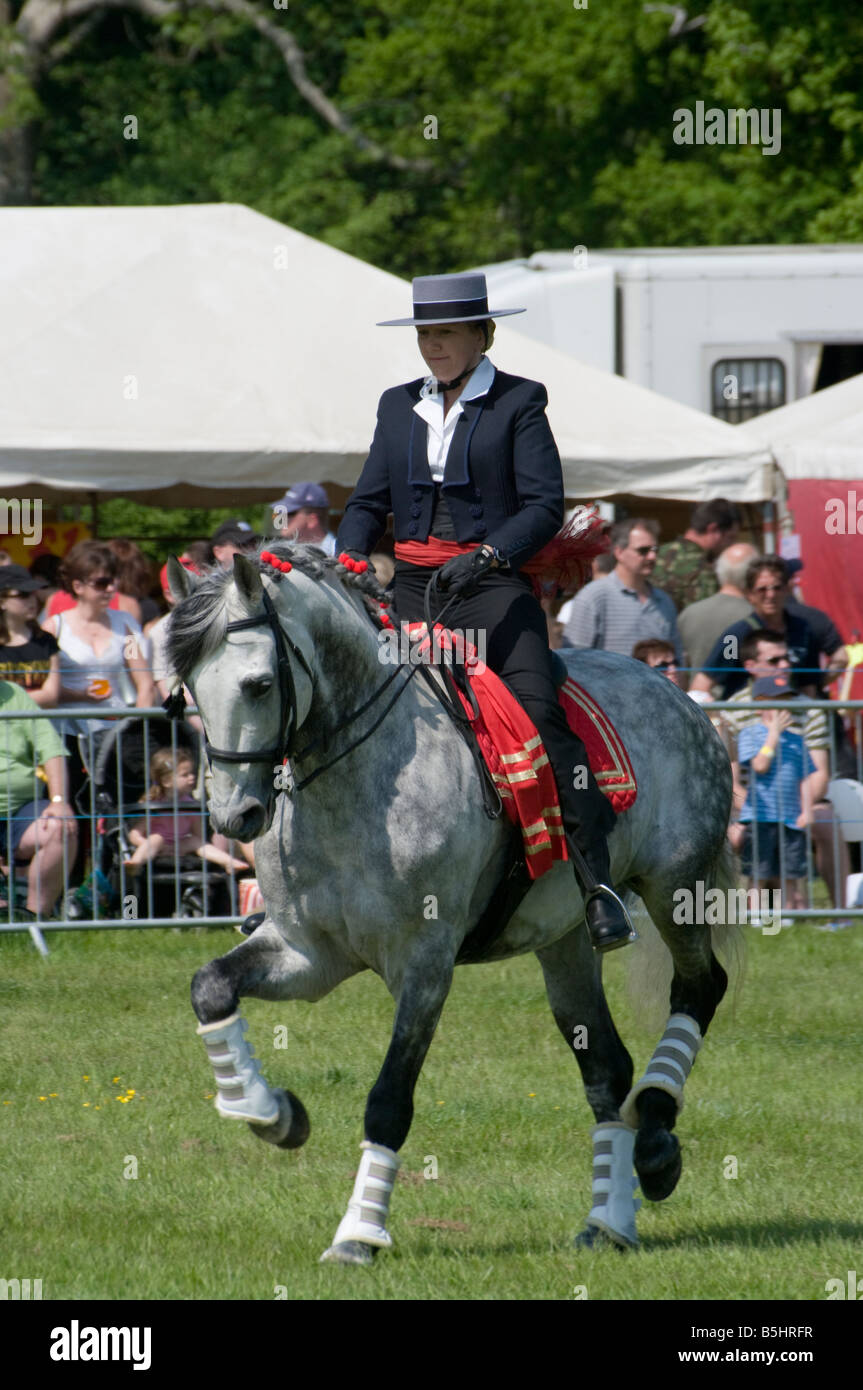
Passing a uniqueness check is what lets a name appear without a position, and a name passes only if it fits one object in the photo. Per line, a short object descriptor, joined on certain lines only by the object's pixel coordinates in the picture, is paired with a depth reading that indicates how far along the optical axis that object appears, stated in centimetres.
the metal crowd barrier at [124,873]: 1129
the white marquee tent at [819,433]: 1608
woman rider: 642
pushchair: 1141
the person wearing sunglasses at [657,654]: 1243
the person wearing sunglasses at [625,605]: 1289
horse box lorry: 1831
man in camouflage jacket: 1421
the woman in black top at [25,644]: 1191
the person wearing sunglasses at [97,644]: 1213
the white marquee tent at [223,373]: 1403
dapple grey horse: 563
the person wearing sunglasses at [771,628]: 1255
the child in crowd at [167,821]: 1146
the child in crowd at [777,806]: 1179
